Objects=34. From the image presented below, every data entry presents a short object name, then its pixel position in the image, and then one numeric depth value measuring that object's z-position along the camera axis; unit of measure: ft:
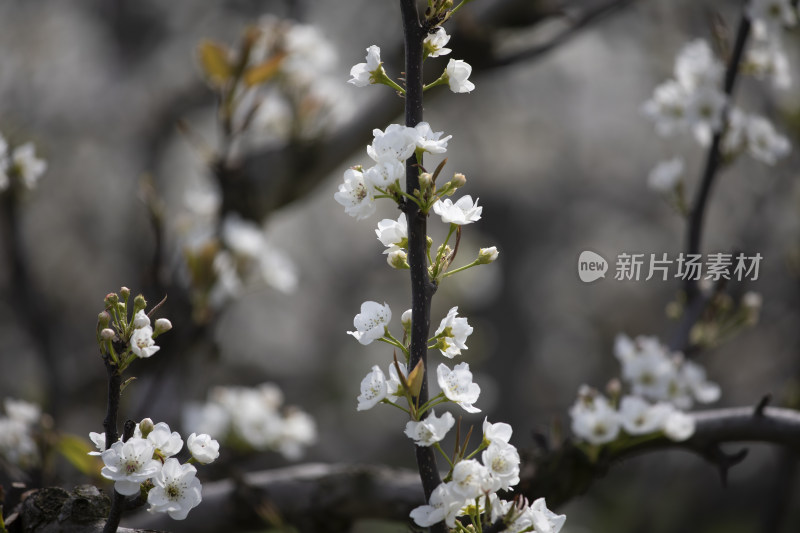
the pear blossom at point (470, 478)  6.53
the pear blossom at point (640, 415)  7.56
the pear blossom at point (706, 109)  8.67
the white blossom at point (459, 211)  6.60
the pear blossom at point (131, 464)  6.53
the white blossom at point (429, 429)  6.55
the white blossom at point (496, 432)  6.63
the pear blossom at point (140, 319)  6.59
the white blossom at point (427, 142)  6.54
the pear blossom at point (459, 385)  6.66
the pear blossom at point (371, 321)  6.63
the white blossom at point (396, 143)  6.53
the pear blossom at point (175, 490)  6.56
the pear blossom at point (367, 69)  6.69
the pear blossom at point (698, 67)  8.94
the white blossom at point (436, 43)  6.68
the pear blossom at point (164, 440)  6.58
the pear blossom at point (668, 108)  9.25
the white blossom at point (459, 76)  6.67
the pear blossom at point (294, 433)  11.19
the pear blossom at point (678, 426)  7.55
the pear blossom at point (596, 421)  7.55
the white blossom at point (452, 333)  6.66
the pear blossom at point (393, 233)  6.66
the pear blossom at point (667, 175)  9.23
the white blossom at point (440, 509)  6.54
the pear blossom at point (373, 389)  6.57
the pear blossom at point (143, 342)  6.57
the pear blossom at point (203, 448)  6.62
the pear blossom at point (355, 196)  6.64
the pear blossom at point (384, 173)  6.54
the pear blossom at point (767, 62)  8.89
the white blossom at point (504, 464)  6.58
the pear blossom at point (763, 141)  8.84
